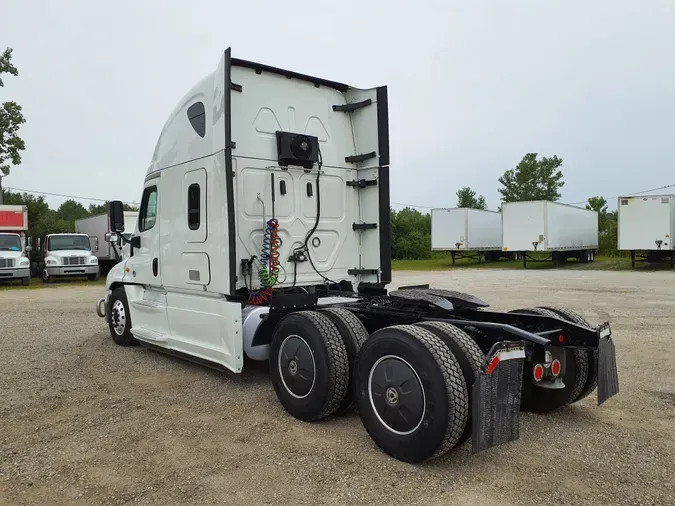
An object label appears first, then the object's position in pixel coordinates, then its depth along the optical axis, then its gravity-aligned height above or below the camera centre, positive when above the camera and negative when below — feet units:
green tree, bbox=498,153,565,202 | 179.01 +22.89
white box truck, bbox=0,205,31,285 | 67.01 +1.30
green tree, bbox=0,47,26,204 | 92.58 +20.87
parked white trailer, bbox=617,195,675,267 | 79.61 +3.37
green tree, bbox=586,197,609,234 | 162.71 +13.50
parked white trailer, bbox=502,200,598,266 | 87.15 +3.34
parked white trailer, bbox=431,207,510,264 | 101.76 +3.49
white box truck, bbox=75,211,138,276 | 78.89 +3.26
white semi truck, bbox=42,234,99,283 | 71.72 -0.58
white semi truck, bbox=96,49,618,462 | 11.48 -1.43
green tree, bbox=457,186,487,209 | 190.82 +17.68
